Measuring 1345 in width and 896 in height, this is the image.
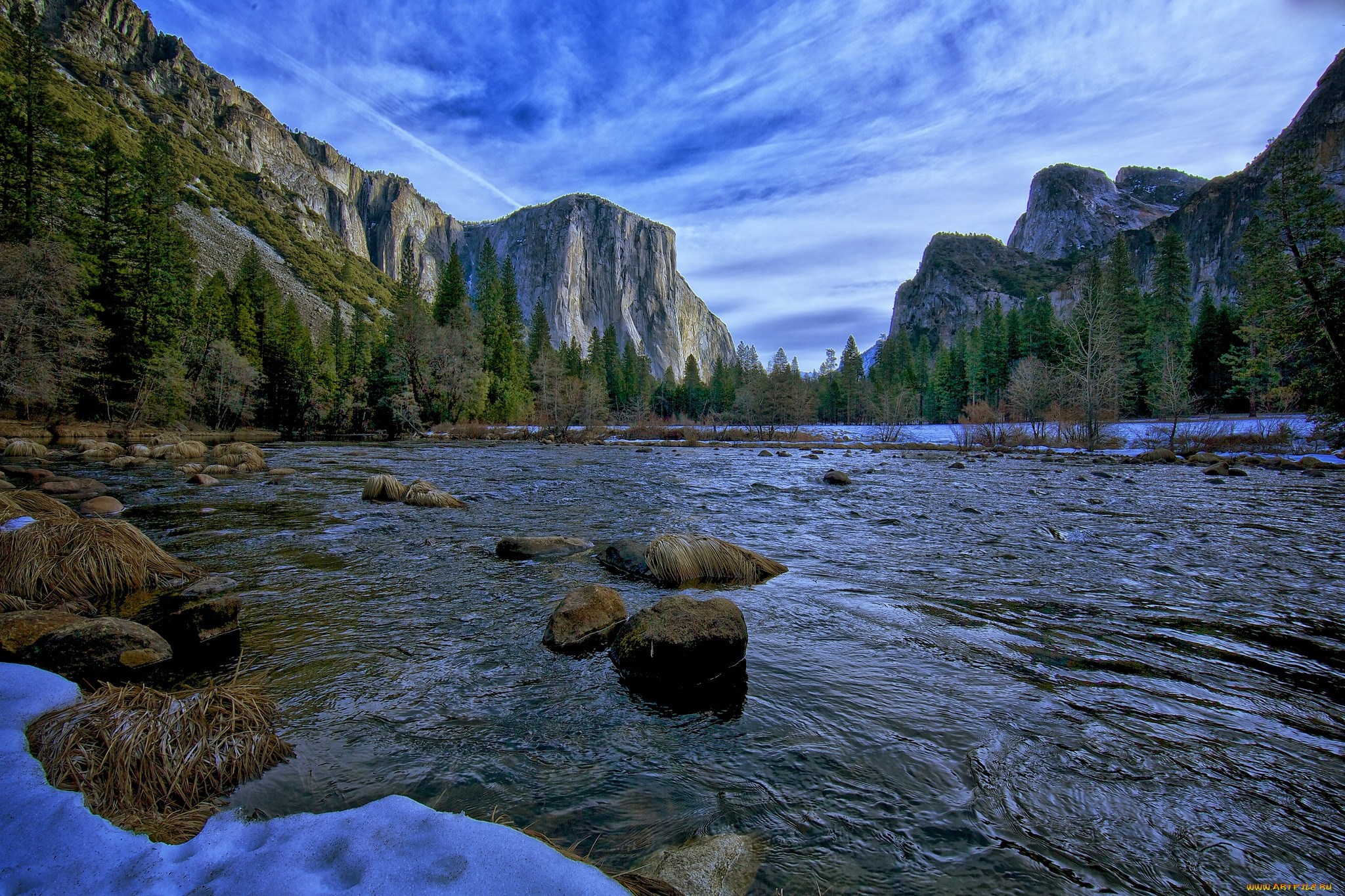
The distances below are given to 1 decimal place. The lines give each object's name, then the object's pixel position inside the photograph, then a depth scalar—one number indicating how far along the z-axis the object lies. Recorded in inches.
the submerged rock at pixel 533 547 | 305.4
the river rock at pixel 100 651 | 137.3
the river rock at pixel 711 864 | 86.0
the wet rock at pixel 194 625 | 171.8
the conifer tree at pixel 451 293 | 2212.1
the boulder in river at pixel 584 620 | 187.0
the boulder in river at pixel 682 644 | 164.1
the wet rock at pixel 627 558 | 280.4
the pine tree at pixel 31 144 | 992.2
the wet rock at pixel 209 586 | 188.4
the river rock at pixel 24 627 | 136.2
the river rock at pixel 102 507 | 360.8
